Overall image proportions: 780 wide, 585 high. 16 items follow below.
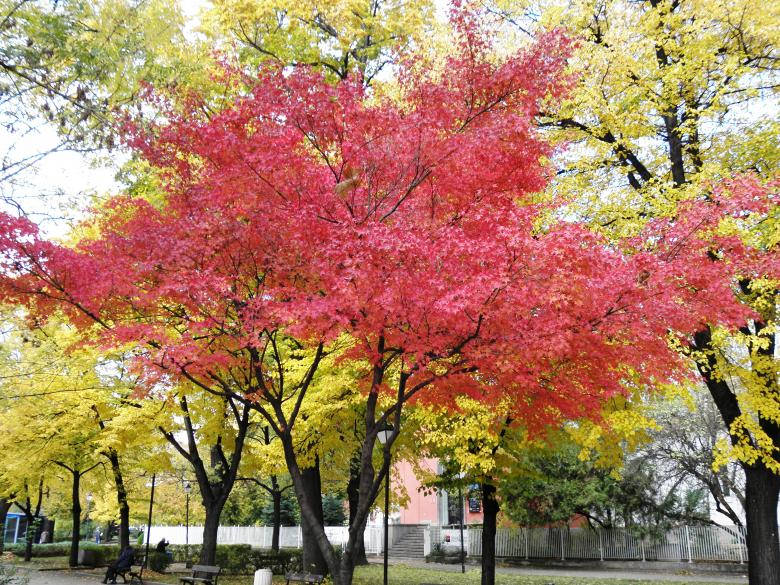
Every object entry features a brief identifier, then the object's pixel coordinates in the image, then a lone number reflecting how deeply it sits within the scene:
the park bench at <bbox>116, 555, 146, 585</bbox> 16.50
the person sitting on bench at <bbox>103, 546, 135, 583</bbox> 16.27
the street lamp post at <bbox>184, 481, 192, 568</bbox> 26.54
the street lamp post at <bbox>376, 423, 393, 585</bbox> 12.65
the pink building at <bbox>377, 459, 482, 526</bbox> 37.00
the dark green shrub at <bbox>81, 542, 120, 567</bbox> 23.64
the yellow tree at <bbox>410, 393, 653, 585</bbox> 12.27
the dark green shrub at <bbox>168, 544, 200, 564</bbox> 26.80
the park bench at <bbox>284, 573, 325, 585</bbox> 12.52
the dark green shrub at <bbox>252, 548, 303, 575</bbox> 20.06
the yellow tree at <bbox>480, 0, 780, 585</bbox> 11.41
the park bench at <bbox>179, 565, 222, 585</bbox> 13.67
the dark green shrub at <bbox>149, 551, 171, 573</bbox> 20.73
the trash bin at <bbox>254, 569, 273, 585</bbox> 12.28
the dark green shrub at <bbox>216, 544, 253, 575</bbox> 20.45
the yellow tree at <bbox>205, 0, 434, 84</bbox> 13.95
